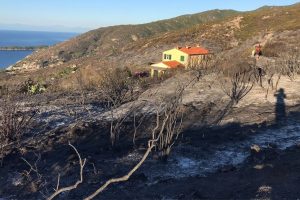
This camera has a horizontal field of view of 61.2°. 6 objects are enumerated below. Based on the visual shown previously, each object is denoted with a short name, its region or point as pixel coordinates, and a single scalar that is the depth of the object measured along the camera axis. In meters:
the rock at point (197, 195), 5.54
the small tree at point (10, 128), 7.88
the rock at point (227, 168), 6.53
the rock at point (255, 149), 7.22
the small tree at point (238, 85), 11.87
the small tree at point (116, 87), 11.97
